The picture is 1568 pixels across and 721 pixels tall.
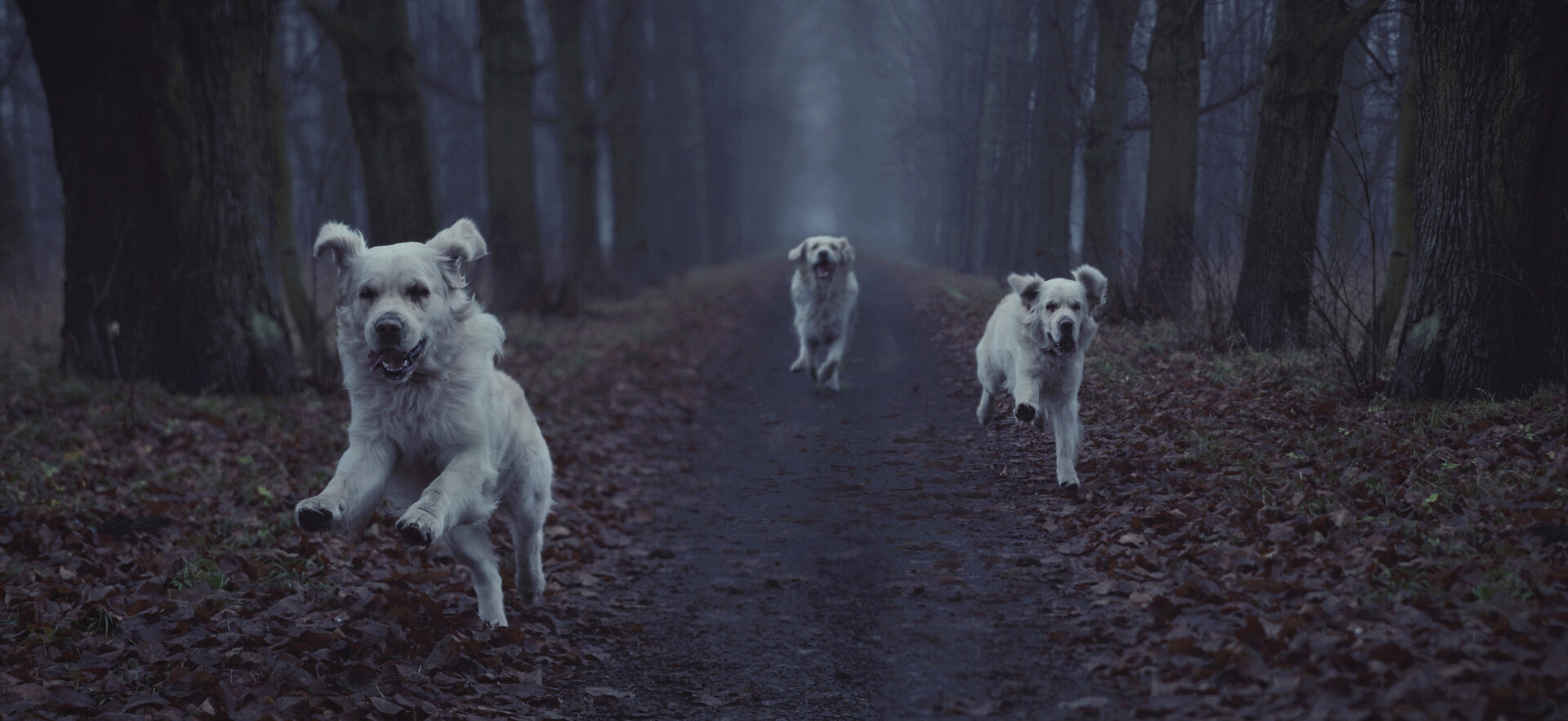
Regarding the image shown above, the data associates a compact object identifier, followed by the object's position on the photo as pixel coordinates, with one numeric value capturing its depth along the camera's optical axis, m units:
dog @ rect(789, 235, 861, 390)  12.29
